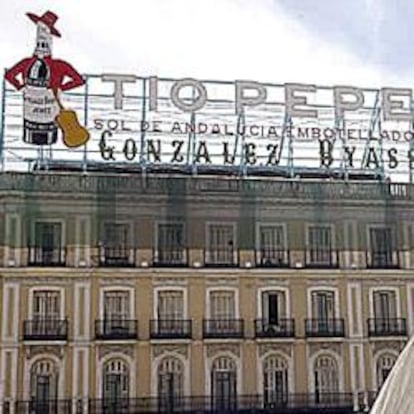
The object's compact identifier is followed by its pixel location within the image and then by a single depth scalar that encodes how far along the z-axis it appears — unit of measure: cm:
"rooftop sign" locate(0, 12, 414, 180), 2694
